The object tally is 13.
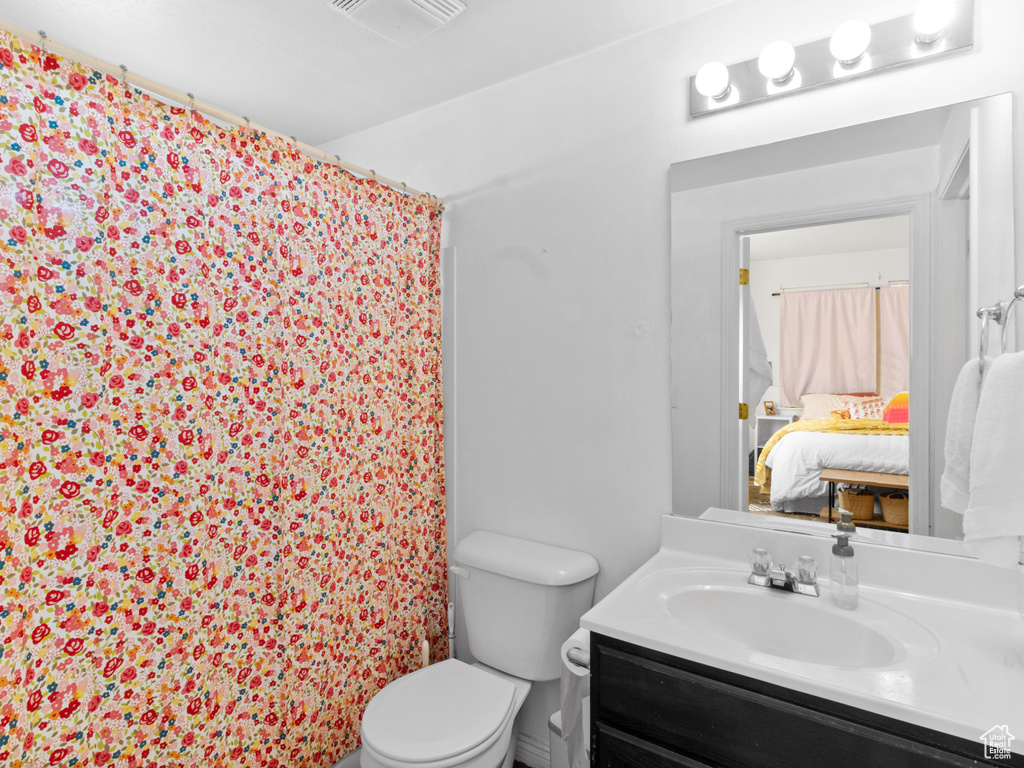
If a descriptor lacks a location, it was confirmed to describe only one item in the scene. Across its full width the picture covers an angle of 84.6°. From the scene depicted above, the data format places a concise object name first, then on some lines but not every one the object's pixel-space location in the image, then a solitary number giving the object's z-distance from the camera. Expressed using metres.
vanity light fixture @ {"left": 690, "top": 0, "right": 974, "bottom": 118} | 1.26
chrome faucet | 1.34
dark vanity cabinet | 0.92
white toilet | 1.42
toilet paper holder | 1.36
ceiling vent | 1.47
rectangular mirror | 1.27
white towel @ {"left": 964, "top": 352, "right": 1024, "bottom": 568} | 1.03
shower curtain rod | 1.05
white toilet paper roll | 1.39
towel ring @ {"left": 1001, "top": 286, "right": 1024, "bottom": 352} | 1.15
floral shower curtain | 1.09
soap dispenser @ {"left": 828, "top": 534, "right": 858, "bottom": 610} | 1.26
